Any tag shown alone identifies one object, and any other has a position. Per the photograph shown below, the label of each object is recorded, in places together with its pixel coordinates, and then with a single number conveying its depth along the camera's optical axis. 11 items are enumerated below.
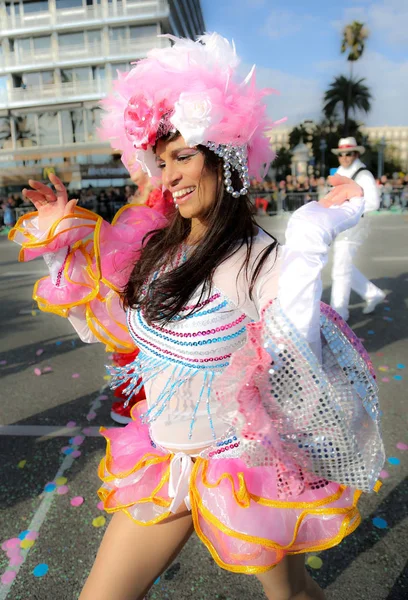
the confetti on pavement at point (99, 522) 2.35
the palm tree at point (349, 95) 44.38
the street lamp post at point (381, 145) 33.84
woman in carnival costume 1.09
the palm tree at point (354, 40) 39.19
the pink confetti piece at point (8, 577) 2.03
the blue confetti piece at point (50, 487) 2.62
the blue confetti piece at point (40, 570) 2.06
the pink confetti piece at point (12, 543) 2.22
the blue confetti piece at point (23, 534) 2.28
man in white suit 5.13
